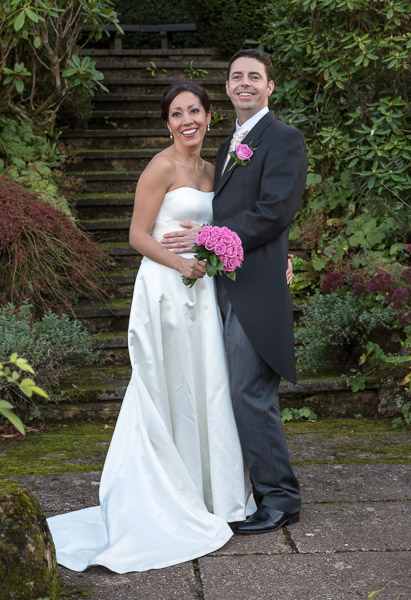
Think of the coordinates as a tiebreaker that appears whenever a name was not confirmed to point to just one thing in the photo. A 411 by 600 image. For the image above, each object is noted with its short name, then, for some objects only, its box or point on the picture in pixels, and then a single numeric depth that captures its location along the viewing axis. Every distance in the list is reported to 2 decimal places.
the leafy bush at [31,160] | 6.46
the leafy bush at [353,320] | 5.07
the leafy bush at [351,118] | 6.29
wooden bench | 11.81
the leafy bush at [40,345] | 4.70
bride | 3.18
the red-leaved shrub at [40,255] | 5.36
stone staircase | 5.12
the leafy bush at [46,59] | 6.54
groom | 3.24
